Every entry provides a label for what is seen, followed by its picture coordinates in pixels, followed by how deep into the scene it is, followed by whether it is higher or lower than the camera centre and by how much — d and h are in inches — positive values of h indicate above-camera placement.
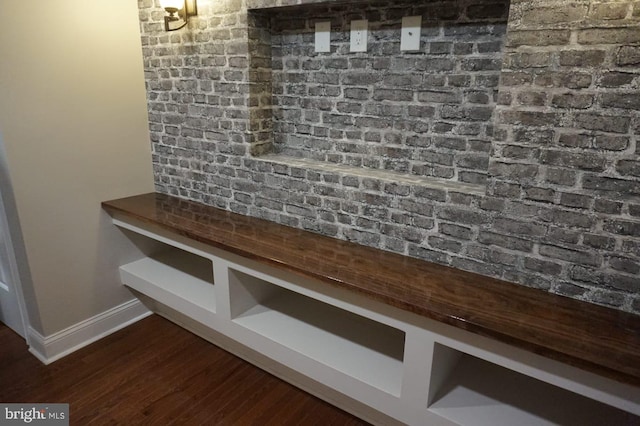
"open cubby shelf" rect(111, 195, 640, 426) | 57.0 -45.6
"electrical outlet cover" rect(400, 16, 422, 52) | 73.8 +10.0
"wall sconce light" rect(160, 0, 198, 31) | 89.1 +16.1
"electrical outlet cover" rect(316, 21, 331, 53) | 84.2 +10.4
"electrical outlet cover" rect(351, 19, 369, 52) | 79.6 +10.2
